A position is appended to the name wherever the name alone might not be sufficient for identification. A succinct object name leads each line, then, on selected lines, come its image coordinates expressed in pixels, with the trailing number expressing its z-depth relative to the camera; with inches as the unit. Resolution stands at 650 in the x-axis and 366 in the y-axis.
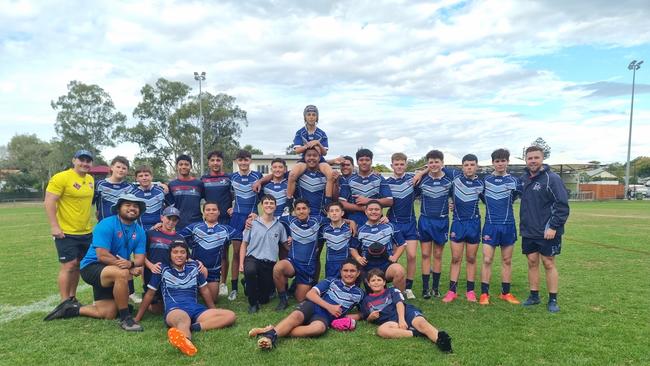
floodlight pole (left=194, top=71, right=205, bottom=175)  1385.3
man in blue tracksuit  205.3
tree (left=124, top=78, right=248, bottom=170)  1872.5
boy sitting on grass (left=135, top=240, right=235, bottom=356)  176.6
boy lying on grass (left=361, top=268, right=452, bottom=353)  161.0
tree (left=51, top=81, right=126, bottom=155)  1964.8
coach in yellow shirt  204.1
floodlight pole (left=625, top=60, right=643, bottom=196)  1489.9
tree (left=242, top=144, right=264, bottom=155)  2638.3
